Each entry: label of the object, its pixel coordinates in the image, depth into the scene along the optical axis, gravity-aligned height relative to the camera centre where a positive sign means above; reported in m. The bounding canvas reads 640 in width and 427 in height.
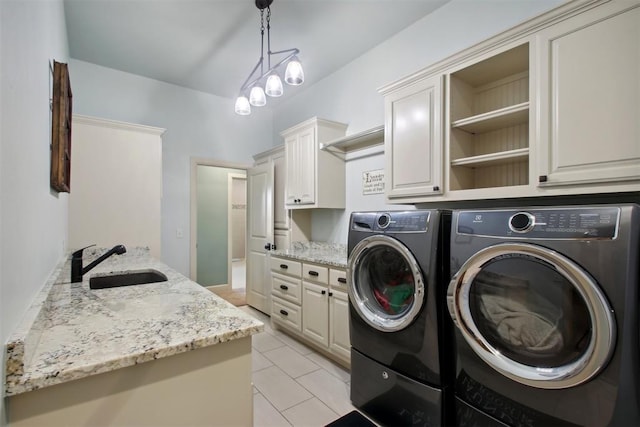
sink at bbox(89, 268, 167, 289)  1.90 -0.45
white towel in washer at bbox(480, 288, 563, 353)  1.19 -0.46
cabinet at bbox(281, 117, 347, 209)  3.08 +0.46
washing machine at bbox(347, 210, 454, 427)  1.53 -0.61
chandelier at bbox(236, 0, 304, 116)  2.18 +0.99
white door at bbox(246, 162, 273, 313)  3.81 -0.29
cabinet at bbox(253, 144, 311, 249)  3.54 -0.05
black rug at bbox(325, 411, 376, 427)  1.76 -1.26
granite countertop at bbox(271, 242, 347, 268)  2.57 -0.43
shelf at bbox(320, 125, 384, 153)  2.66 +0.68
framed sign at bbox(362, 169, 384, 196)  2.82 +0.28
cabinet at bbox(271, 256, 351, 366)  2.42 -0.86
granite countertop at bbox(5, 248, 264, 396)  0.70 -0.38
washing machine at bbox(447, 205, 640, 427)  1.01 -0.41
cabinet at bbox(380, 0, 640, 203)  1.32 +0.56
